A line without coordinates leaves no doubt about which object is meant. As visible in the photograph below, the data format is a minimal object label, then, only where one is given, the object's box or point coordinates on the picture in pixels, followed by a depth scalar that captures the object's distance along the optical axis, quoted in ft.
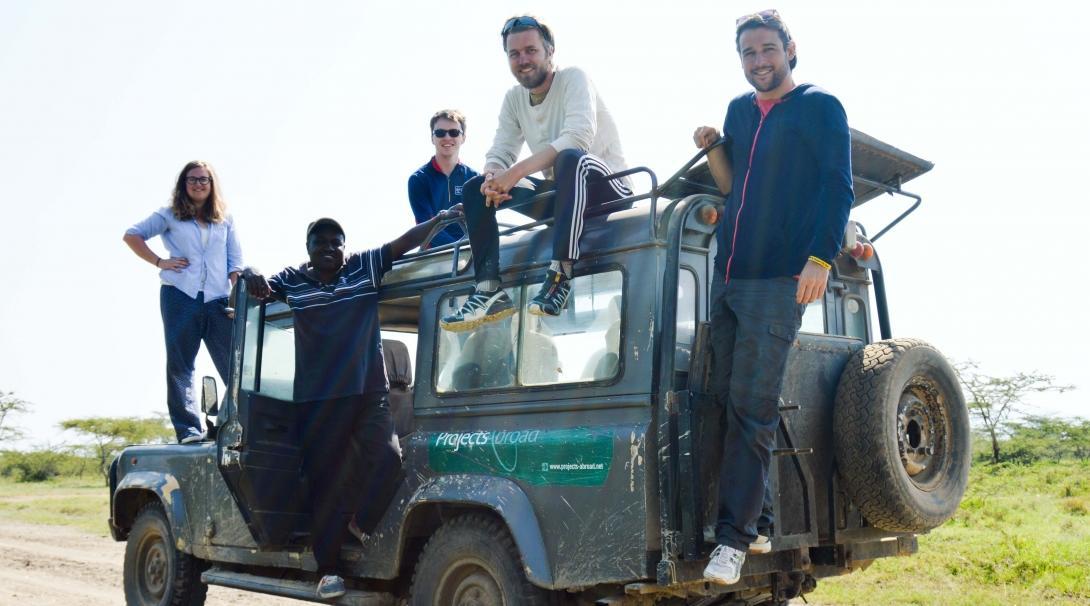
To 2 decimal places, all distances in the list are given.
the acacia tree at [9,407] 117.08
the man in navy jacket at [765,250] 13.17
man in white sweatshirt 15.12
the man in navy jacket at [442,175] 22.63
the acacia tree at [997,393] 69.92
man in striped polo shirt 17.42
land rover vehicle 13.80
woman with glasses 23.49
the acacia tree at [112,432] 108.78
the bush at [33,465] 101.94
